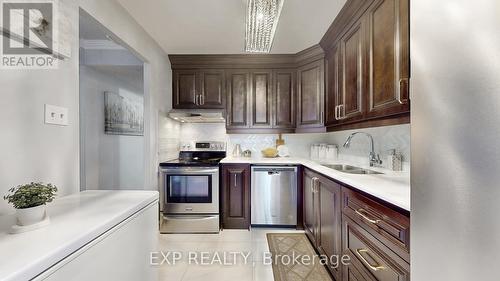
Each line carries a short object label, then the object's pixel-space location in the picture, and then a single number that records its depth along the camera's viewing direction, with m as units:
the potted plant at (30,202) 0.77
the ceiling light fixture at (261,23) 1.73
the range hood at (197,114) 2.95
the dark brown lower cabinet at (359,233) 0.95
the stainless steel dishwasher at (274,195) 2.79
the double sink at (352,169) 1.98
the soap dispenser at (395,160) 1.77
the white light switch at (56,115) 1.23
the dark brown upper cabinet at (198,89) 3.18
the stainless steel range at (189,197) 2.78
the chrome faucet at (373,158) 2.07
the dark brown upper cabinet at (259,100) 3.17
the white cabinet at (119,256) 0.70
